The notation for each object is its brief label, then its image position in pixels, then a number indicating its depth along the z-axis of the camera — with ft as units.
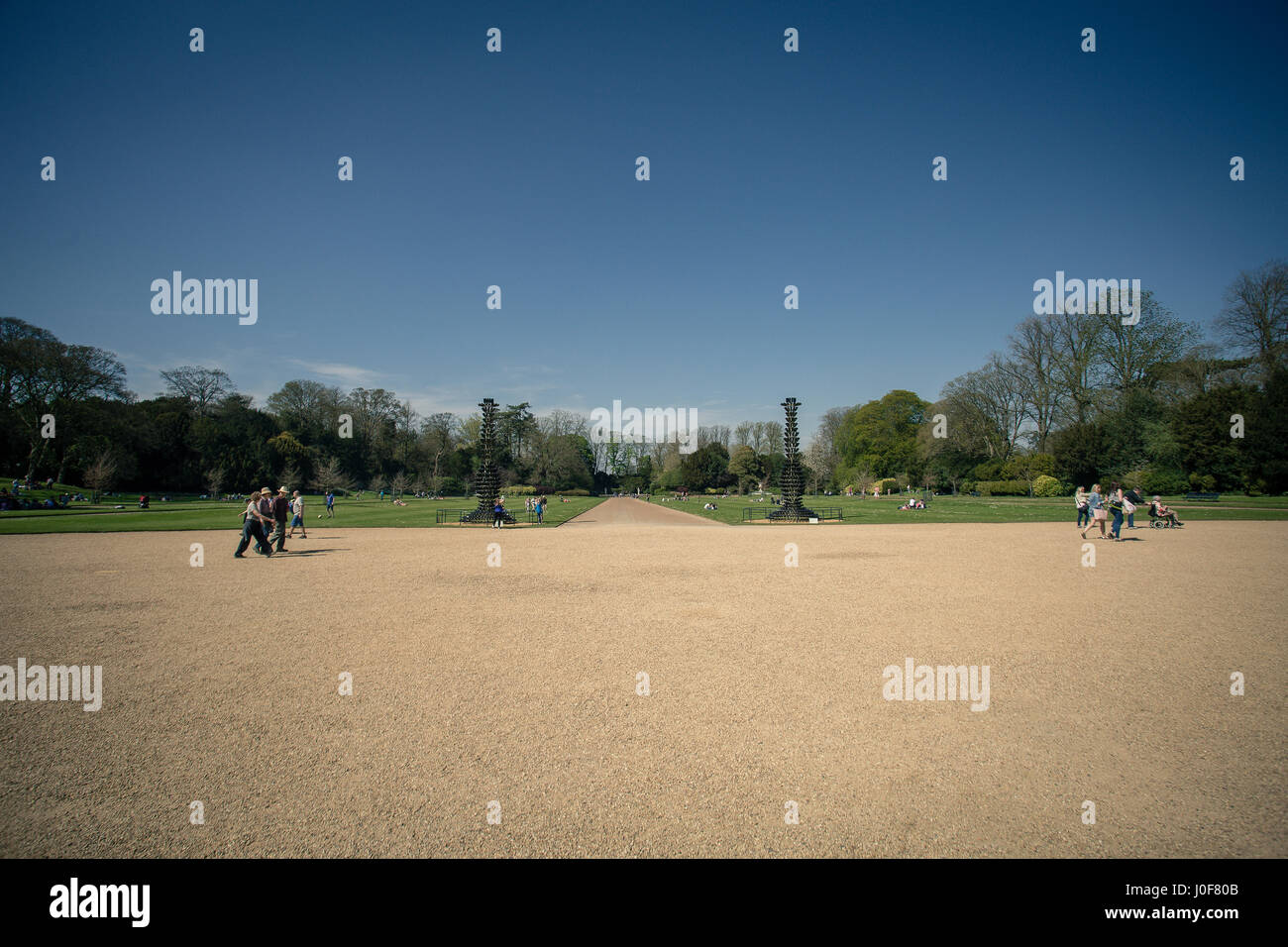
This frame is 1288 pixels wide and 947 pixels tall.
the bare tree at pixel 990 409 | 210.59
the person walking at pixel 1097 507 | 63.62
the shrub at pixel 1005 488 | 186.80
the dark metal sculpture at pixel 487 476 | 103.40
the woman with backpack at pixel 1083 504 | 75.10
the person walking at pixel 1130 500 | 72.38
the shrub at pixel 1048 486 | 178.91
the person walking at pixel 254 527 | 53.36
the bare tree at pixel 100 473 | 180.14
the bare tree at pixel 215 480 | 218.38
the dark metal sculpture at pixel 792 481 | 108.78
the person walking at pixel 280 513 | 57.16
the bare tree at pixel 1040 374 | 192.03
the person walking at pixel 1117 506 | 63.82
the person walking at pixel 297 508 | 71.19
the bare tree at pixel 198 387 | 262.26
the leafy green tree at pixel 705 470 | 349.20
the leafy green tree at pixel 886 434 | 287.48
